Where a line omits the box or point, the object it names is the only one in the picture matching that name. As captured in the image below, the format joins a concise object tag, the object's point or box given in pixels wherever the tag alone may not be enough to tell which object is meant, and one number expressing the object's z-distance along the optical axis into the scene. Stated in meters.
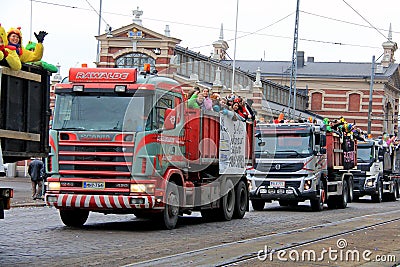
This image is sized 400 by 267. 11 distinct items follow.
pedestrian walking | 28.56
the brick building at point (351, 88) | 87.00
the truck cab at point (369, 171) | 34.94
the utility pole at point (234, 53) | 45.12
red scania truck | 15.48
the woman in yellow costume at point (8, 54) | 10.58
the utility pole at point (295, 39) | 45.16
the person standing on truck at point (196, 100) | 17.36
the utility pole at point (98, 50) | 54.53
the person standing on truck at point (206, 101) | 17.84
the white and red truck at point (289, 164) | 25.17
